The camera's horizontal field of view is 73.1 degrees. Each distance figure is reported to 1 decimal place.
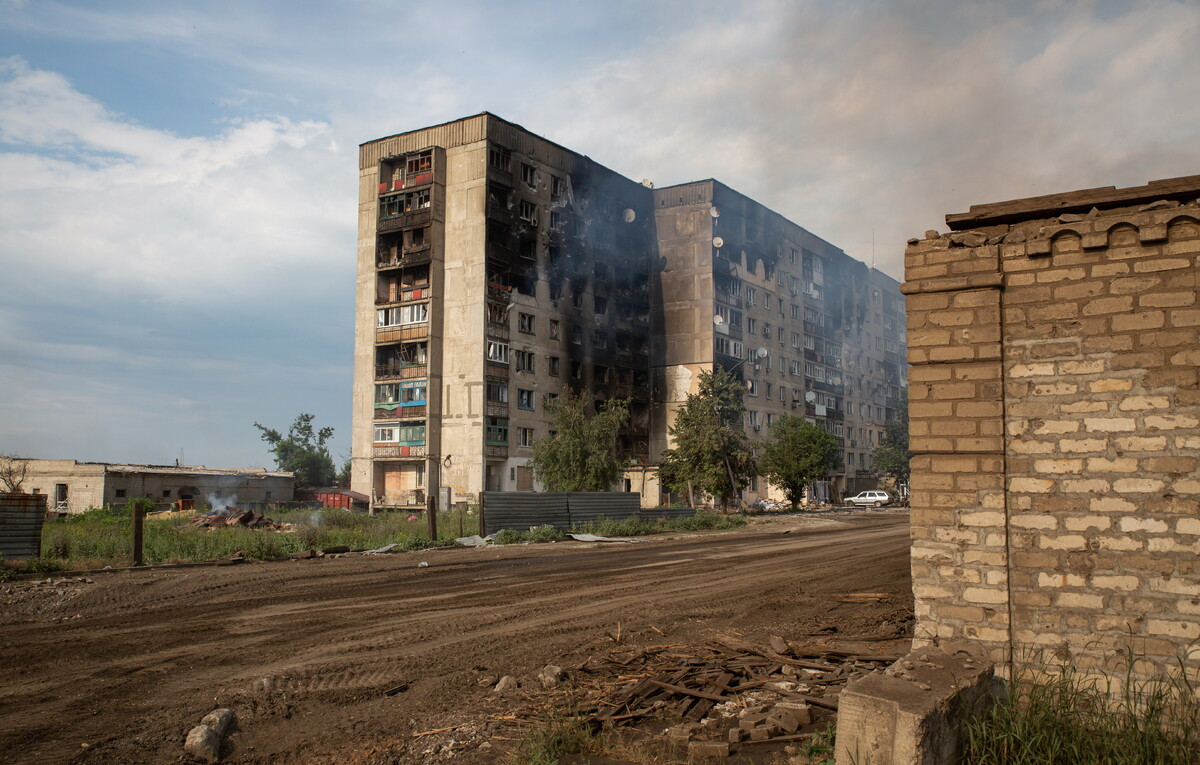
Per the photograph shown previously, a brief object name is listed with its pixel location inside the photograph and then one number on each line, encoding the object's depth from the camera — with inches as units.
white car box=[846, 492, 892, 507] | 2608.3
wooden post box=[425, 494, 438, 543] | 941.8
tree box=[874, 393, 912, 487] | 2832.2
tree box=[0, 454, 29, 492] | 1749.5
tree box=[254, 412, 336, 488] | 3137.3
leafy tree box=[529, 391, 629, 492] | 1701.5
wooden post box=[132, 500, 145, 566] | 671.1
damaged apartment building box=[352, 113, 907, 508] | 1920.5
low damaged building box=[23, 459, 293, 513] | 1889.8
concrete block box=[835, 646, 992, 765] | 174.1
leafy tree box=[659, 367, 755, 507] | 1882.4
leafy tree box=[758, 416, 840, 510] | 2156.7
